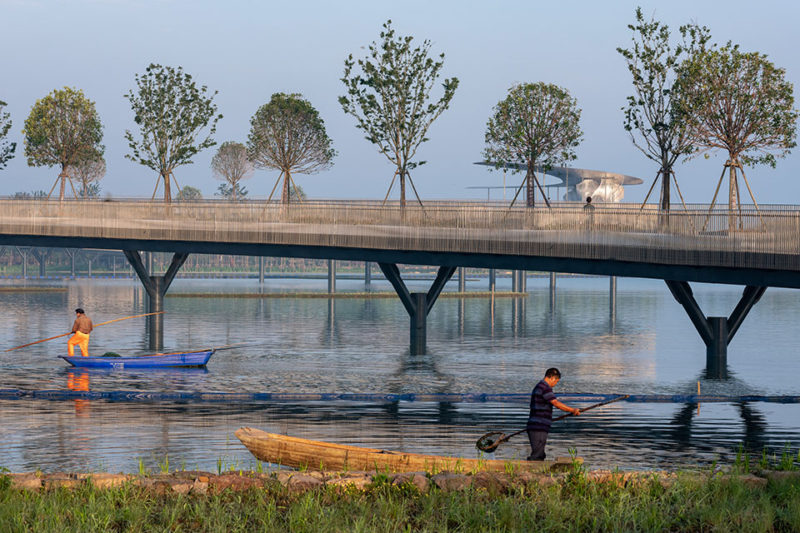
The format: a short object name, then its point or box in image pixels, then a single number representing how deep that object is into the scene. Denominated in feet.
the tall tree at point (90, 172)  435.61
